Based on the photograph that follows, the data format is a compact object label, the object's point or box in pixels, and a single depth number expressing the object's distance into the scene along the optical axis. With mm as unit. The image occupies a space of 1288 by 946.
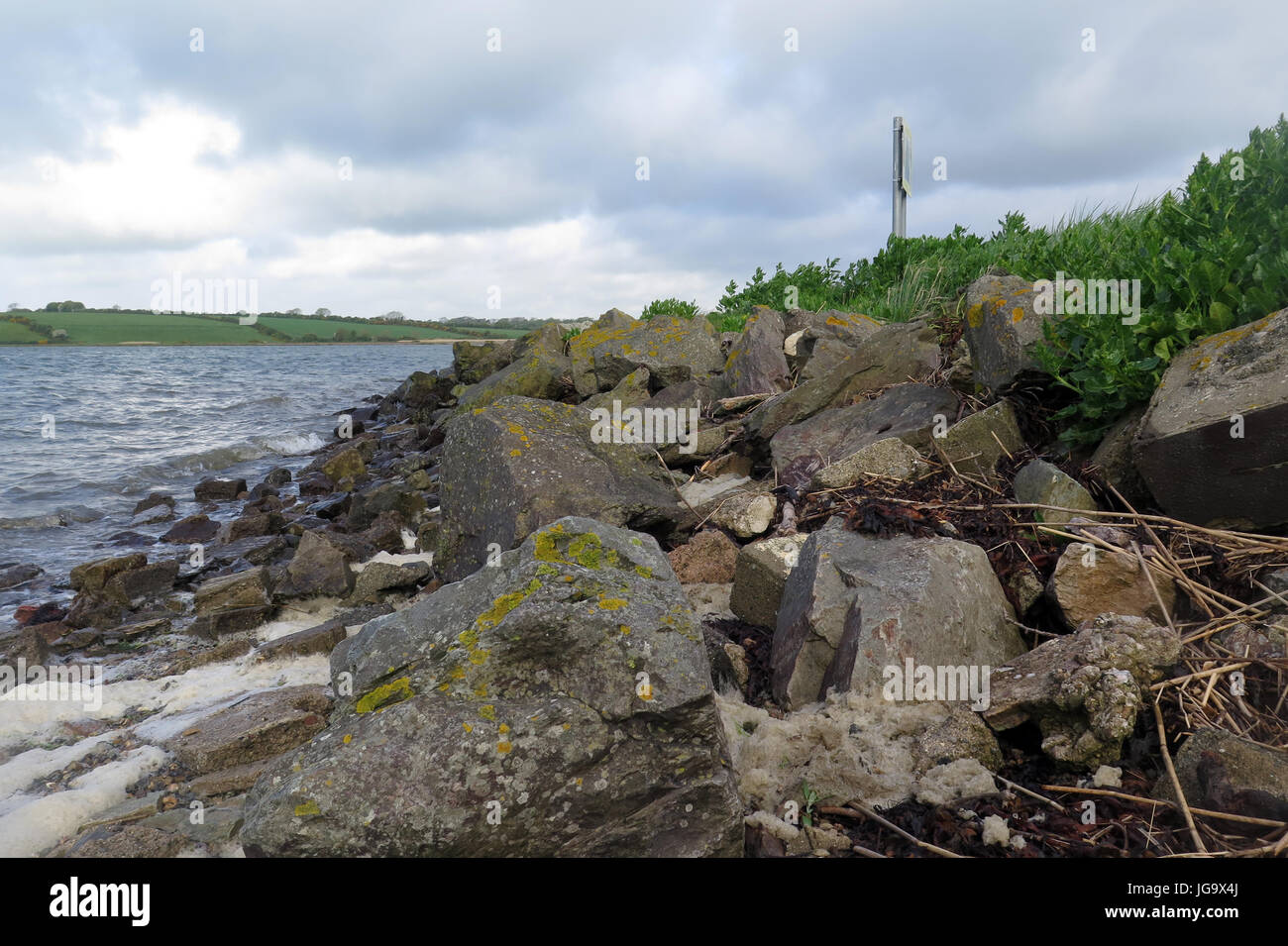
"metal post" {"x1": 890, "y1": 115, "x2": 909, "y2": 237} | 13359
